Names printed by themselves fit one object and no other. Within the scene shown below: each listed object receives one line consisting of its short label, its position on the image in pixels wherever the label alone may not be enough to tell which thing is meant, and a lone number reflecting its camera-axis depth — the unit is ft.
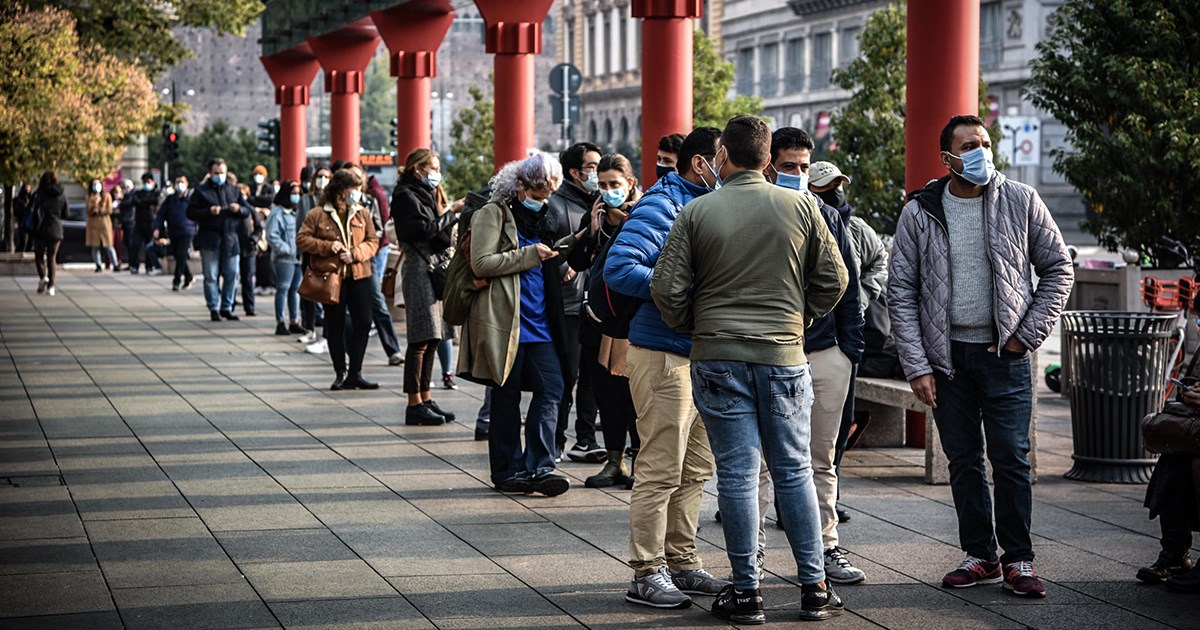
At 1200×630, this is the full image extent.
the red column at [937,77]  35.32
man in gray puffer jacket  22.67
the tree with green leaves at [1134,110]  49.75
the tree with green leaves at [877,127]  79.20
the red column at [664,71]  44.50
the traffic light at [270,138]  133.28
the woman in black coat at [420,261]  39.11
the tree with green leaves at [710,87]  144.77
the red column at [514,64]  54.80
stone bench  31.27
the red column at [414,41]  67.97
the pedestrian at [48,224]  82.53
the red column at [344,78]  82.69
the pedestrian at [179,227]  83.41
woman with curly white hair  29.76
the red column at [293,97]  97.30
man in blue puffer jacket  22.13
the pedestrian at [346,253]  44.34
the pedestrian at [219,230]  67.82
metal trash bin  31.09
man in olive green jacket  20.38
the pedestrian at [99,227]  106.52
